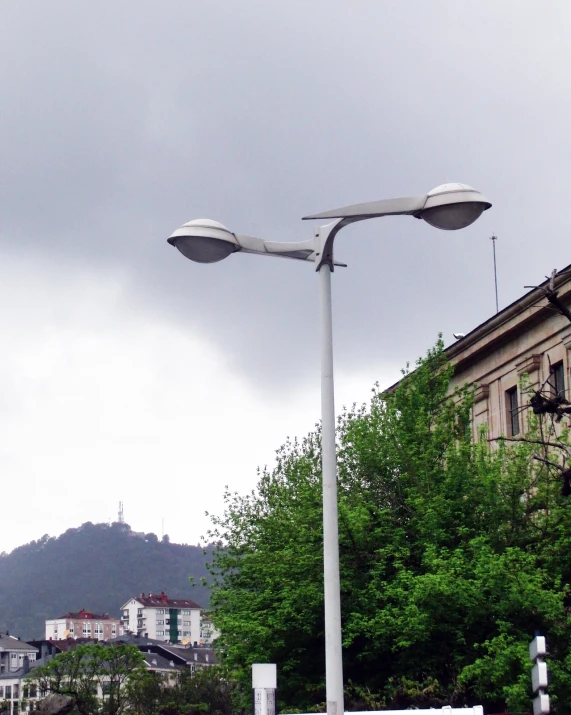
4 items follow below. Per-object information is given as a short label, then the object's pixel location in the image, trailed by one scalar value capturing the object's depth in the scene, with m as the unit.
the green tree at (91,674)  93.90
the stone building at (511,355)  45.19
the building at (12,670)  176.75
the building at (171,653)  183.62
